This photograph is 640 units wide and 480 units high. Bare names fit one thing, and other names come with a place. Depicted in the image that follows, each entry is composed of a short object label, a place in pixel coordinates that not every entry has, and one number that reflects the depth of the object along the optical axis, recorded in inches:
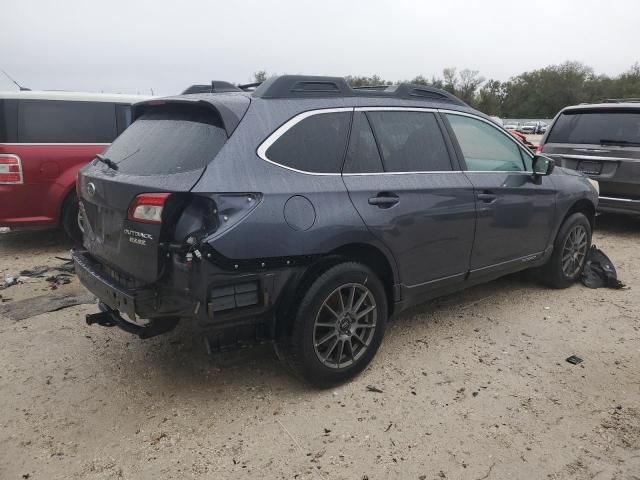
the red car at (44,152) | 230.5
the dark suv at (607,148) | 277.3
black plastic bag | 205.9
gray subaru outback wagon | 106.0
